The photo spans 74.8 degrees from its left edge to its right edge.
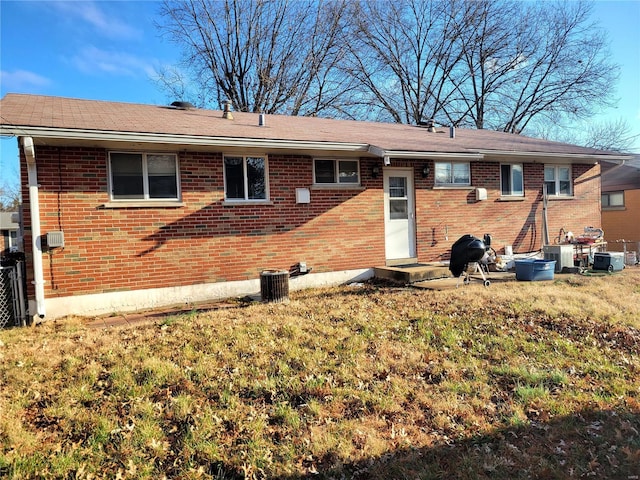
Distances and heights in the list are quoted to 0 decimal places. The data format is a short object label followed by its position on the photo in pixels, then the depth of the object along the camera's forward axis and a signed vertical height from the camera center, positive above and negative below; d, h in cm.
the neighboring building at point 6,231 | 1916 +47
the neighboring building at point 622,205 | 1745 +53
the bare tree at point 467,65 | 2475 +975
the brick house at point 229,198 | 734 +70
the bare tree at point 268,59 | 2366 +984
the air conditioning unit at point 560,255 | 1112 -93
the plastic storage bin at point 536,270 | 959 -113
